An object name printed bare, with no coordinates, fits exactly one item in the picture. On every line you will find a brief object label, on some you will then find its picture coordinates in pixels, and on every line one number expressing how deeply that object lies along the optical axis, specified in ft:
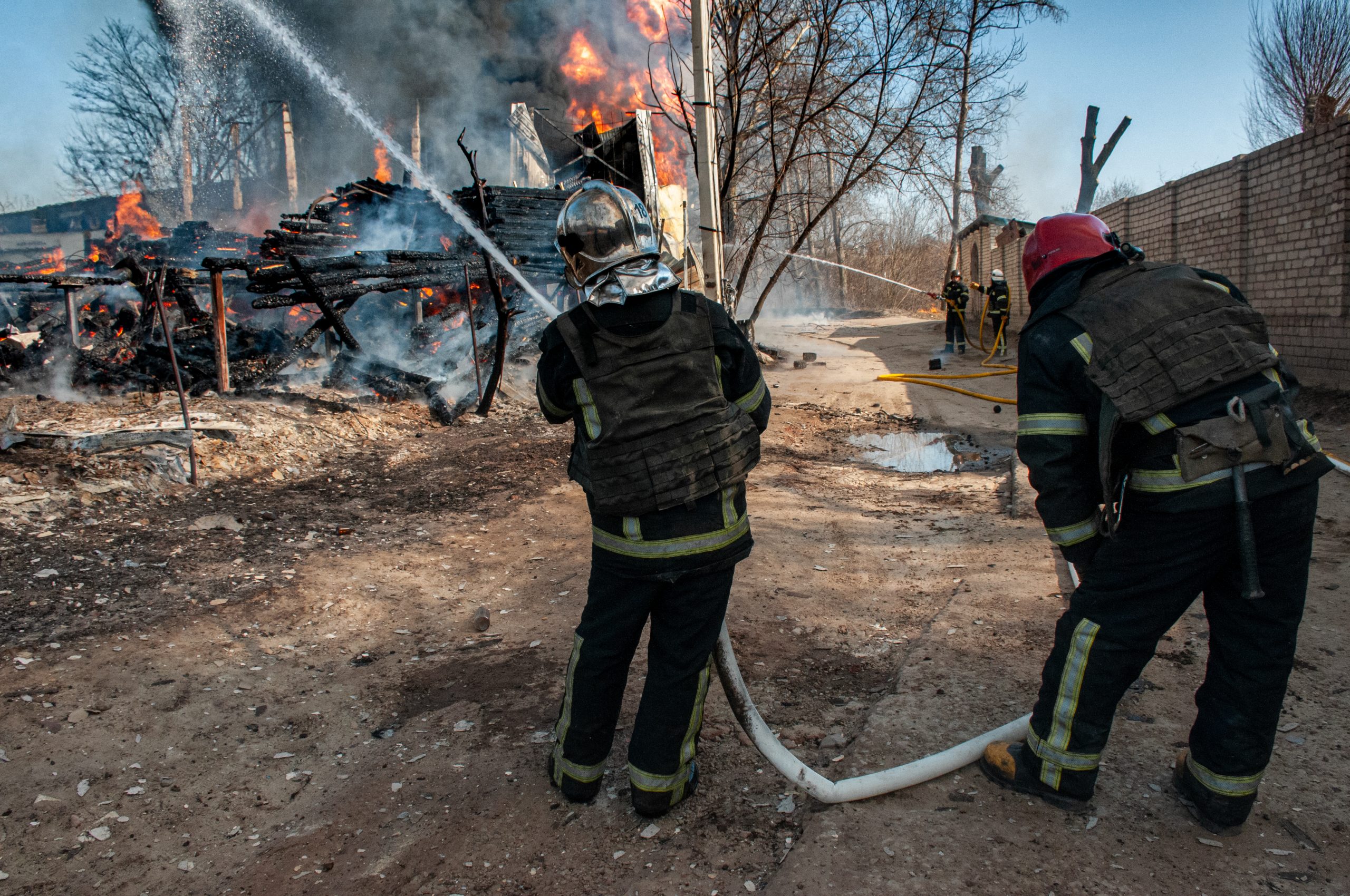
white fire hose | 7.40
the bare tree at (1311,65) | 61.11
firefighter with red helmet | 6.40
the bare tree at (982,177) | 103.24
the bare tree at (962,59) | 40.47
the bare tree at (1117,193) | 182.39
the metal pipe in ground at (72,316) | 29.25
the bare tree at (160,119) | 88.89
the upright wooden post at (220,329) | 24.14
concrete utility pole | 29.30
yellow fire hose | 38.40
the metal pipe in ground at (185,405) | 18.75
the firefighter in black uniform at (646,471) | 7.14
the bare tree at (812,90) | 38.14
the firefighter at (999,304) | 50.85
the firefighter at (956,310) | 54.39
